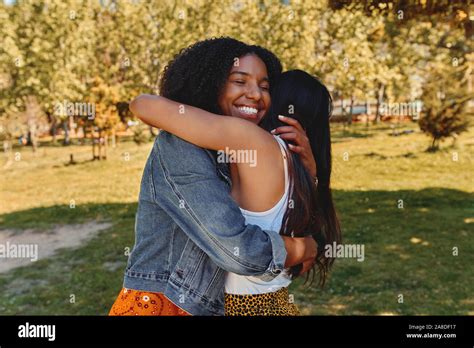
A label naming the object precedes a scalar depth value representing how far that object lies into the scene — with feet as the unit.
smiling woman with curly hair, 6.61
